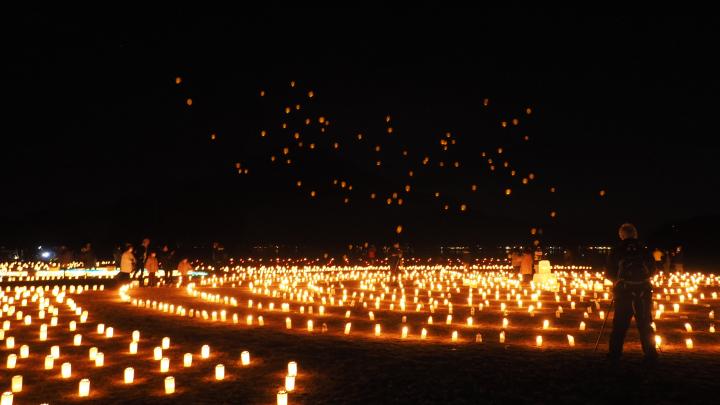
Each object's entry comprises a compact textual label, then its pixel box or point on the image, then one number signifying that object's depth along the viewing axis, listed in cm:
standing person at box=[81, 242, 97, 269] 3384
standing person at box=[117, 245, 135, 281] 2316
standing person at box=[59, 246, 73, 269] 3136
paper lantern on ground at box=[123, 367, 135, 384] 788
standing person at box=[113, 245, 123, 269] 3196
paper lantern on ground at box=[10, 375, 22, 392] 734
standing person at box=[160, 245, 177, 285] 2481
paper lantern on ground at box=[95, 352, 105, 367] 888
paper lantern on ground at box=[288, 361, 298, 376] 798
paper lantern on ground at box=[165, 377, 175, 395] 733
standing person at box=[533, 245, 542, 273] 2988
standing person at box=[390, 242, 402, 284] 2602
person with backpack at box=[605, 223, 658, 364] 891
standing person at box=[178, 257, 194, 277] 2658
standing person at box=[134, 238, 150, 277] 2441
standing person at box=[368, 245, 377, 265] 4101
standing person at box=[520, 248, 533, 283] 2552
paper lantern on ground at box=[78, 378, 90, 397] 724
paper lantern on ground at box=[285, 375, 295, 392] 745
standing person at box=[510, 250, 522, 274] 3053
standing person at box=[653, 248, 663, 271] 2349
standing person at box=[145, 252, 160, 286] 2375
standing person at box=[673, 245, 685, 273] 3394
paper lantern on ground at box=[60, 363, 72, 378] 820
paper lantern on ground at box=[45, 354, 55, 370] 871
